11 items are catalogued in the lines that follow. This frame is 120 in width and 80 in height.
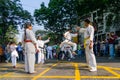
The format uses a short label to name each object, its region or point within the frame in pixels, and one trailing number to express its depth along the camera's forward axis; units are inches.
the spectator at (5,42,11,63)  353.3
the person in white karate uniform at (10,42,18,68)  231.6
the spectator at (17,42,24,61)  404.2
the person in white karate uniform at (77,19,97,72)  179.8
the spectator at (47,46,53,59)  468.1
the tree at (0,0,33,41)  671.5
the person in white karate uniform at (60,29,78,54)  288.0
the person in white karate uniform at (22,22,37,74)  177.5
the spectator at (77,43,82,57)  524.1
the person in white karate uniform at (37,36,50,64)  277.0
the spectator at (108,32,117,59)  320.6
